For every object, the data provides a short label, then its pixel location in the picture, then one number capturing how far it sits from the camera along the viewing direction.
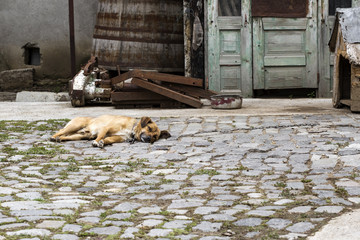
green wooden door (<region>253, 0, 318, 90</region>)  17.87
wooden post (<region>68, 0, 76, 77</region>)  18.88
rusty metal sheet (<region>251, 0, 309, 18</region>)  17.80
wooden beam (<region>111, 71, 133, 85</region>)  15.99
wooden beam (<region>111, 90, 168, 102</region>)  16.12
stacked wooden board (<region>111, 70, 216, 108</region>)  15.90
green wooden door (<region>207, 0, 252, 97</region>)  17.83
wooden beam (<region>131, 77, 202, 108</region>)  15.84
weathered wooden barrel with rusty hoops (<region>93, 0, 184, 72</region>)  17.86
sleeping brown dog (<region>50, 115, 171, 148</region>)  12.08
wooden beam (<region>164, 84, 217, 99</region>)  16.41
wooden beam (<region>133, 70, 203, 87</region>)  16.05
